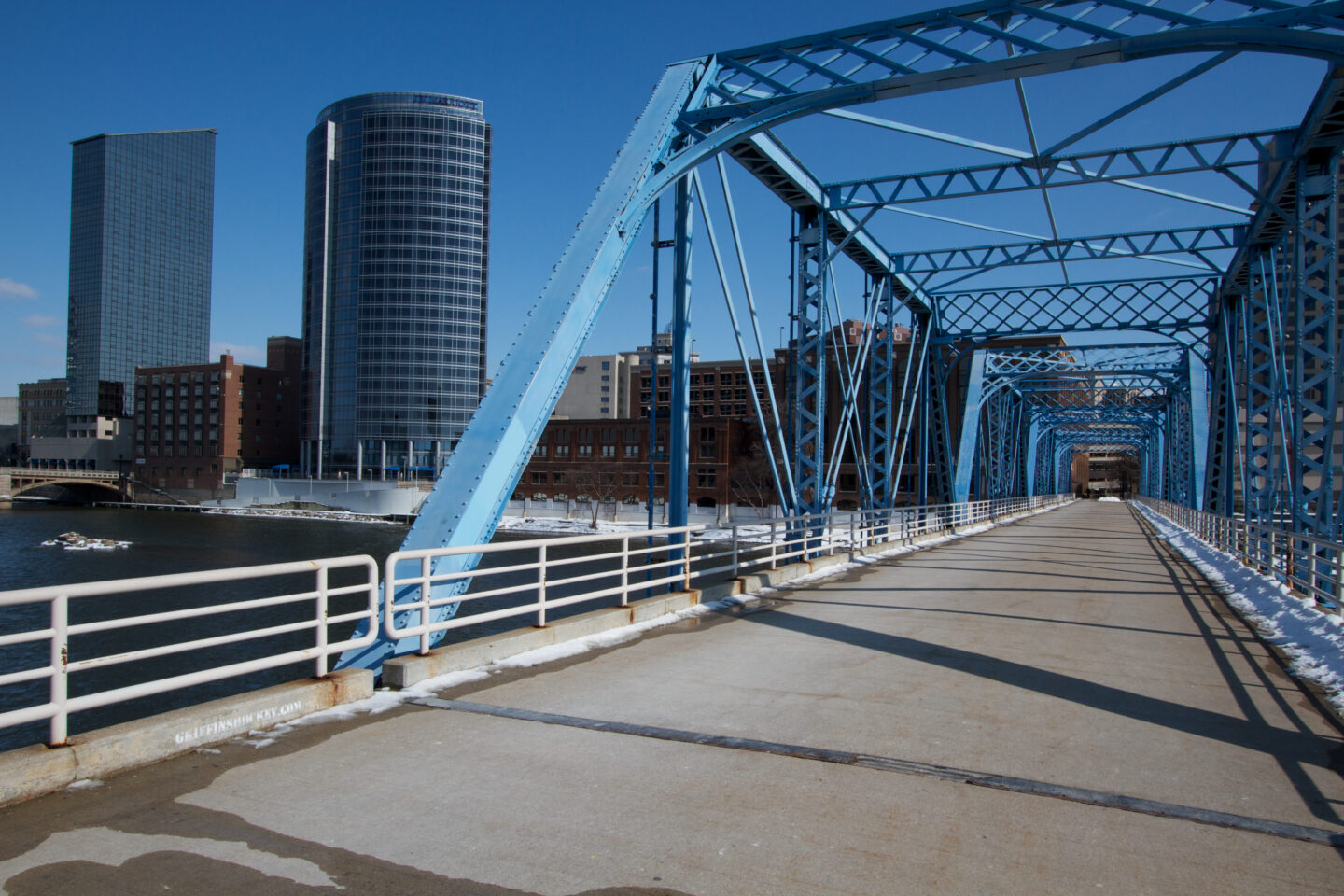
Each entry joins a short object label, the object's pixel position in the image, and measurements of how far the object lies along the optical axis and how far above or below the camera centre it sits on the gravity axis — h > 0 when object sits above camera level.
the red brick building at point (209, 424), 134.62 +3.01
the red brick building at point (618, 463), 92.38 -0.99
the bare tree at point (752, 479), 88.94 -2.28
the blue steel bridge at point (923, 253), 10.90 +4.76
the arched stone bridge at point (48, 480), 118.00 -5.27
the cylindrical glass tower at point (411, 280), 130.00 +24.01
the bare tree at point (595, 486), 90.50 -3.42
